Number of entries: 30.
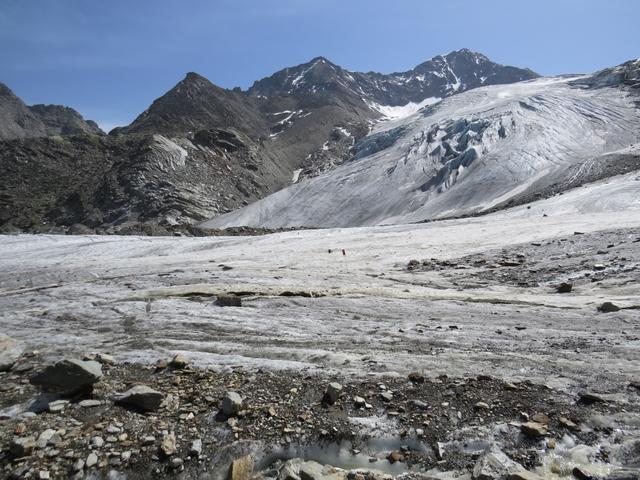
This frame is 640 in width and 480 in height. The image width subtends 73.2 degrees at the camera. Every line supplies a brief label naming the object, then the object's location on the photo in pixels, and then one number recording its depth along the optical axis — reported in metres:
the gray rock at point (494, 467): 4.46
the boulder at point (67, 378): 6.07
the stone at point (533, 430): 5.08
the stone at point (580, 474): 4.47
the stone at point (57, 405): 5.75
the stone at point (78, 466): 4.77
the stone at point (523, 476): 4.25
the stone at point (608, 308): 10.11
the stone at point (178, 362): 7.26
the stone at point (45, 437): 5.06
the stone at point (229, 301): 11.72
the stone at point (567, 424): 5.22
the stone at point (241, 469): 4.70
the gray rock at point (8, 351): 7.18
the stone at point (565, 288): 12.65
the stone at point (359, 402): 5.90
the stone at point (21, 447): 4.91
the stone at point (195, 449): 5.02
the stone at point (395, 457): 4.93
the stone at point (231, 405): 5.66
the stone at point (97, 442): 5.08
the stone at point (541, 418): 5.33
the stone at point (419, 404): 5.81
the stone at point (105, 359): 7.47
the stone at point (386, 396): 6.00
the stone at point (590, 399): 5.77
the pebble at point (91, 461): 4.82
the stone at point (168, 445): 4.97
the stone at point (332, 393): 5.97
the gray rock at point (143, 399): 5.80
